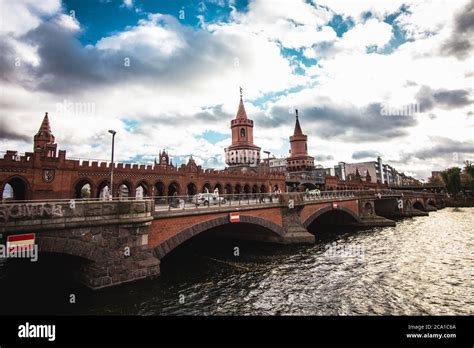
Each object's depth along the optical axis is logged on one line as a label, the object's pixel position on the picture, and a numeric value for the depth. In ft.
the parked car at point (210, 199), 68.03
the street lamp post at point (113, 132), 63.67
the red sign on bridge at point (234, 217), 68.74
